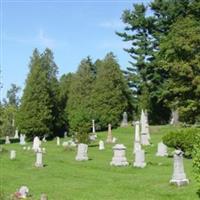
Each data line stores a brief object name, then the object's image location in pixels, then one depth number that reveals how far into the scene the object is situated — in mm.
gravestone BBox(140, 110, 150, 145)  37447
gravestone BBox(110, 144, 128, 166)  24856
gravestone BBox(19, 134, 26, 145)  51325
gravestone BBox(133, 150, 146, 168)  23703
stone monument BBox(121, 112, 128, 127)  62062
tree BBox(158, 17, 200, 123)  40875
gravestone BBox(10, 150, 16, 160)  30569
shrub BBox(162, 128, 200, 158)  25484
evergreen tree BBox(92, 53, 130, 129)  65188
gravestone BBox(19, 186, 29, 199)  15992
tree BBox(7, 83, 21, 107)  131000
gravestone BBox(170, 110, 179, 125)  56431
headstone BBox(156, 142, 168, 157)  28498
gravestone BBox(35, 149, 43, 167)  26016
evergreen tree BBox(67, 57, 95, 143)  67306
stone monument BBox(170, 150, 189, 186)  17495
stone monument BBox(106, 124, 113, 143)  42625
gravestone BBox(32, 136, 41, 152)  36881
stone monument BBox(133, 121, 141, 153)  29431
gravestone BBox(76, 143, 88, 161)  28359
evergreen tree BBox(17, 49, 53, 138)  61781
